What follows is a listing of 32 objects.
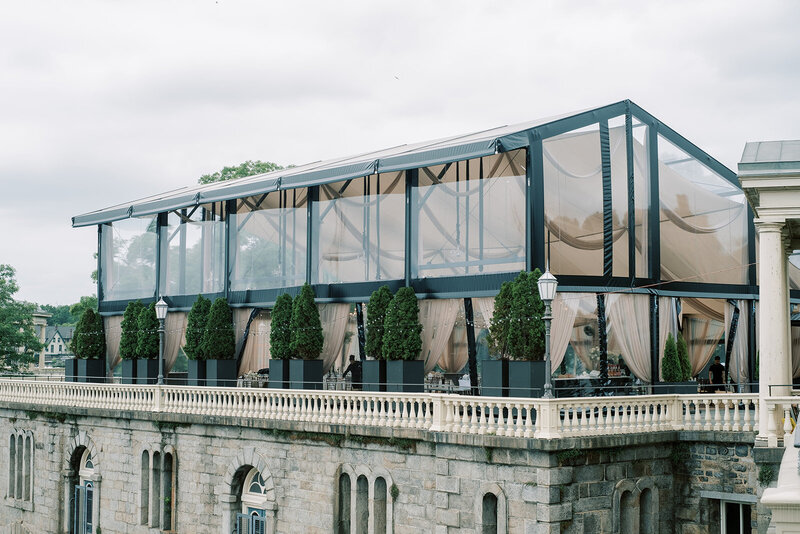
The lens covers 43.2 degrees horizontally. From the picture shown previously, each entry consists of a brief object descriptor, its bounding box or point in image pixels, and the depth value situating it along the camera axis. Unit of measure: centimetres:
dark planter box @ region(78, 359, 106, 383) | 3378
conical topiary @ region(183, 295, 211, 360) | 2930
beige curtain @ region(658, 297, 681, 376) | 2416
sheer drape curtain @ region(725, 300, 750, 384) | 2605
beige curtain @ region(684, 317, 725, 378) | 2580
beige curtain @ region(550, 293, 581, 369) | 2217
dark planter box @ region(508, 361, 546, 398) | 2016
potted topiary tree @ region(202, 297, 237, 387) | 2869
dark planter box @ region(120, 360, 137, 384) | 3183
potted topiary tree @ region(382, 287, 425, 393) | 2345
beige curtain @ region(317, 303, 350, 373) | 2683
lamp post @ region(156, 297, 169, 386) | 2652
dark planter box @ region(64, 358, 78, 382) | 3431
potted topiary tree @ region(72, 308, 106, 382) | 3403
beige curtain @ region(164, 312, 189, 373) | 3186
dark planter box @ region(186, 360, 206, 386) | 2931
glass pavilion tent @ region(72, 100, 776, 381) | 2292
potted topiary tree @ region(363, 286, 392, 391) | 2388
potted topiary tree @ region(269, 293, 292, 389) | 2650
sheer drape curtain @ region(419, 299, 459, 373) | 2397
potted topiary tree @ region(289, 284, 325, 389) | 2603
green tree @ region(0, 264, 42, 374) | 4778
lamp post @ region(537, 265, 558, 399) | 1745
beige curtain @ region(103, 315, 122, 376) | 3467
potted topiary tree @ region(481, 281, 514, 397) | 2084
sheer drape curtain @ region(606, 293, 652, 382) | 2320
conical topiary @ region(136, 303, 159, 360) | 3142
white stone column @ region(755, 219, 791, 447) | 1514
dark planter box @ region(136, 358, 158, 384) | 3128
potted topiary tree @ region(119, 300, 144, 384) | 3194
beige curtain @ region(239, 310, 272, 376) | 2966
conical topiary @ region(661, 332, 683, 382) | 2292
